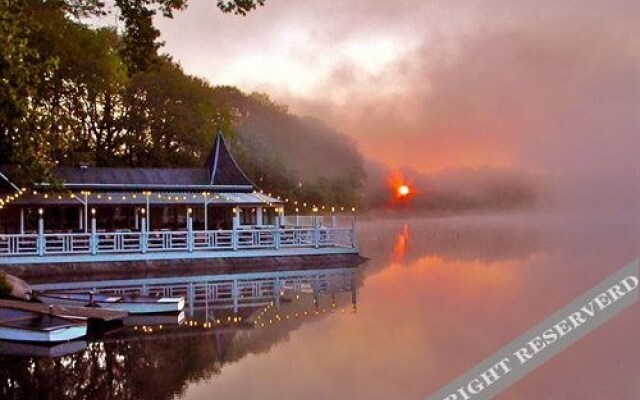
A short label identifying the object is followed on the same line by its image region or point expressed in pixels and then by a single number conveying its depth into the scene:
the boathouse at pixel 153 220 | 31.50
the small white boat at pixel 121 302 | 19.38
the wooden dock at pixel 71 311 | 16.80
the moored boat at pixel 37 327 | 15.84
